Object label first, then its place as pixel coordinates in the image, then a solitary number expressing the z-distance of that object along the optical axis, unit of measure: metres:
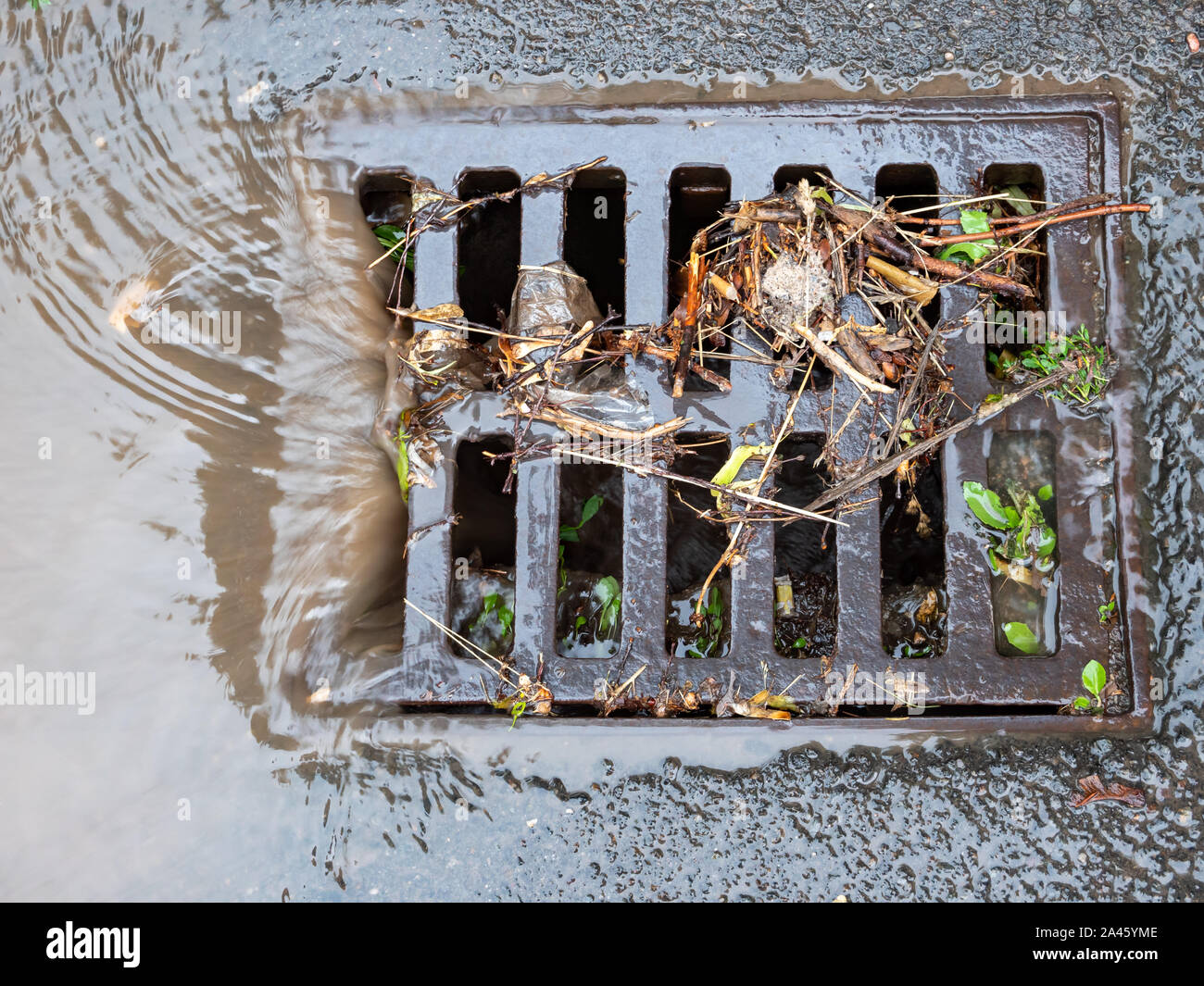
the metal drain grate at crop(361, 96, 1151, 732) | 0.94
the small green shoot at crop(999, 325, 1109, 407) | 0.95
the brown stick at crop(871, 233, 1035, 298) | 0.95
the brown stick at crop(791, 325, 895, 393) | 0.95
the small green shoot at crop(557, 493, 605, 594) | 1.02
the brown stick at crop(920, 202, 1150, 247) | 0.95
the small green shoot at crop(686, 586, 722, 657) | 0.97
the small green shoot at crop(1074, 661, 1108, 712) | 0.94
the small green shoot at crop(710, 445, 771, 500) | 0.95
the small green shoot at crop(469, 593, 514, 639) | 0.98
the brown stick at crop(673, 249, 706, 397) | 0.96
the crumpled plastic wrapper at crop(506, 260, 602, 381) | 0.96
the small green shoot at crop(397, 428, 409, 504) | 0.97
